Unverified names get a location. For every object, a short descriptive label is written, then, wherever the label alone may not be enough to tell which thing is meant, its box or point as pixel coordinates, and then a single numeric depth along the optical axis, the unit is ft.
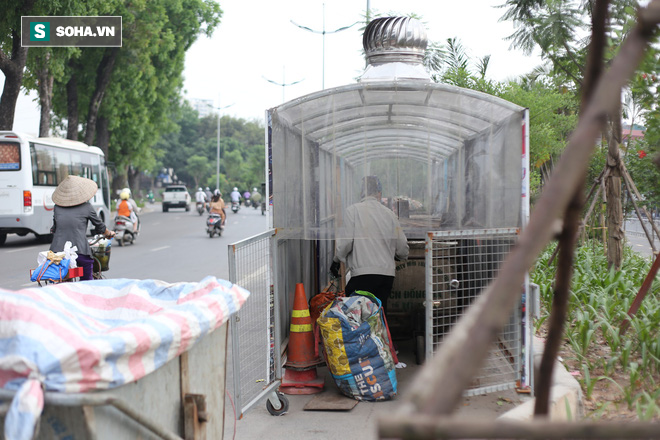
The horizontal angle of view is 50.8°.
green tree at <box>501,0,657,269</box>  26.04
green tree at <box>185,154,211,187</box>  247.70
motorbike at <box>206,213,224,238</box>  72.79
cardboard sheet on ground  18.12
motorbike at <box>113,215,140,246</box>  63.25
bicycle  24.09
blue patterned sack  18.54
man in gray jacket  20.33
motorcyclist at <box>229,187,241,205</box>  142.20
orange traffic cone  19.66
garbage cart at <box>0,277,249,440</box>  7.63
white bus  61.98
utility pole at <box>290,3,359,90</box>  89.72
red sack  22.06
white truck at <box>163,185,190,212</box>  155.43
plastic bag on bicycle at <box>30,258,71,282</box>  22.98
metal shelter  18.29
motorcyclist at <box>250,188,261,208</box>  160.56
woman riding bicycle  26.35
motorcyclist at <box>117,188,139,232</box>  62.23
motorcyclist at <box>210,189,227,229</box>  73.82
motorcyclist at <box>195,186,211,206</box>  129.18
